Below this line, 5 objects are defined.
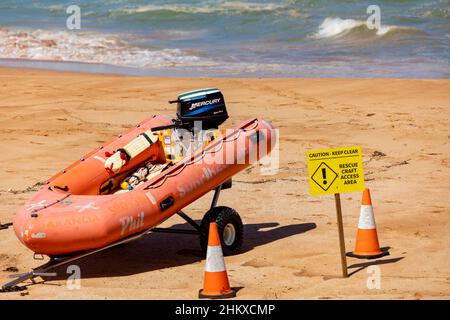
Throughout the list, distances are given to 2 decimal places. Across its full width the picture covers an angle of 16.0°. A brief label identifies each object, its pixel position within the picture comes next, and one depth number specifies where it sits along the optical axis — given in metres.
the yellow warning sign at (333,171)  13.49
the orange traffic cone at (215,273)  13.00
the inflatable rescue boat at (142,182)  13.99
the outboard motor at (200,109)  16.81
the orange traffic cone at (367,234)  14.79
